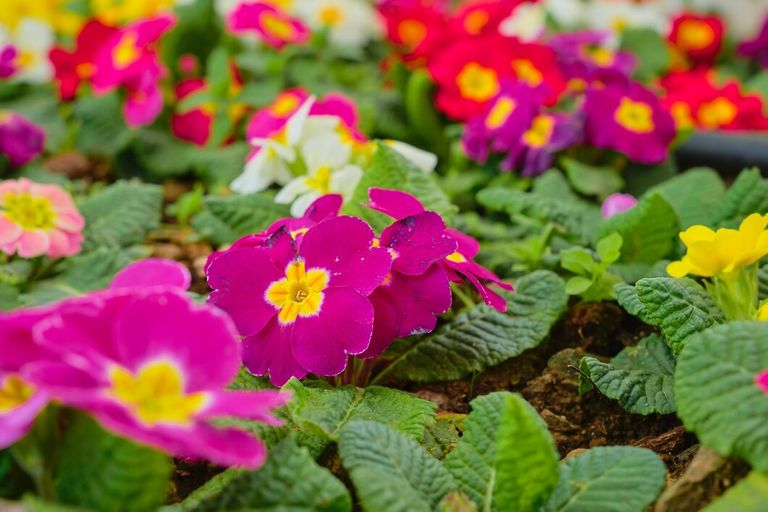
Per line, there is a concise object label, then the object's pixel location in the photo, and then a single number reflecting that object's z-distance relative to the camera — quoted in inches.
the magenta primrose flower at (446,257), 16.5
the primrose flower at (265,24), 25.6
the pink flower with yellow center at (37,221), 18.6
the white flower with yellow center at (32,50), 28.2
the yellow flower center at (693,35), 32.7
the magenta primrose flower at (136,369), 12.9
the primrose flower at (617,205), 19.5
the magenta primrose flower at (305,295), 15.8
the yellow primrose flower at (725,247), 15.4
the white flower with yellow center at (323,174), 19.0
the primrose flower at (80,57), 25.9
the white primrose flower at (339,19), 29.8
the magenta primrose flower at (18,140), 22.7
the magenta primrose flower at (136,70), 24.0
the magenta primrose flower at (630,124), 22.3
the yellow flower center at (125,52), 24.2
